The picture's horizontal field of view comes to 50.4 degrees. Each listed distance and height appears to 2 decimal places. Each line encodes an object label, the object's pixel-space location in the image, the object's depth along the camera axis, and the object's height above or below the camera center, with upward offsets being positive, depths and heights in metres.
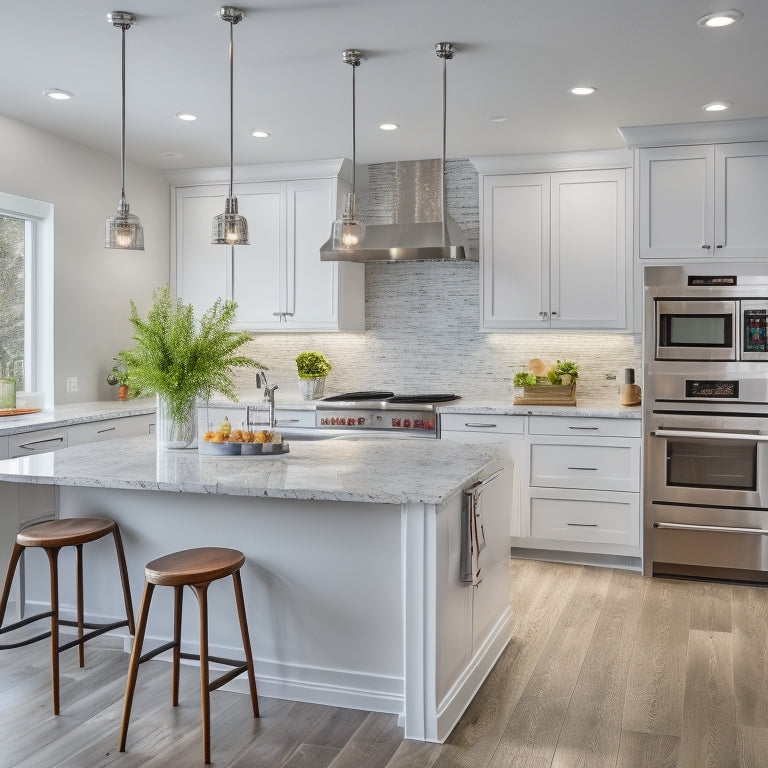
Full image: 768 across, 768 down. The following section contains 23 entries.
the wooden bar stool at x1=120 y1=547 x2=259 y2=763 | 2.54 -0.78
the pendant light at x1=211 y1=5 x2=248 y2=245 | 3.28 +0.58
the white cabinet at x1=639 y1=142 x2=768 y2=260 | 4.66 +0.98
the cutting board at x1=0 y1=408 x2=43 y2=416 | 4.49 -0.24
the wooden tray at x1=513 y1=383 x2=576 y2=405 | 5.10 -0.16
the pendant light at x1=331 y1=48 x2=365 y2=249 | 3.44 +0.61
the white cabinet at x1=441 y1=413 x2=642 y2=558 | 4.82 -0.65
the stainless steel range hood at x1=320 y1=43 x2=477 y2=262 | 5.02 +0.92
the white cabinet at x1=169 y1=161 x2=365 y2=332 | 5.68 +0.83
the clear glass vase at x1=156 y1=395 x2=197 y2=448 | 3.56 -0.25
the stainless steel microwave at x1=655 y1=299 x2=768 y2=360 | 4.48 +0.23
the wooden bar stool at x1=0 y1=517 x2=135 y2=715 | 2.91 -0.73
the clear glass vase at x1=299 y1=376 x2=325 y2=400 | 5.73 -0.13
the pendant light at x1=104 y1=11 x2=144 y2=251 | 3.19 +0.56
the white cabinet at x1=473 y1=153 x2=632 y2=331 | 5.18 +0.78
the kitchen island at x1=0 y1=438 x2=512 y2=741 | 2.64 -0.68
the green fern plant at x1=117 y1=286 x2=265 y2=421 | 3.48 +0.04
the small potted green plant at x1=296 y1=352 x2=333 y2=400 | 5.73 -0.03
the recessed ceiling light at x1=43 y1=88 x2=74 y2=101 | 4.08 +1.39
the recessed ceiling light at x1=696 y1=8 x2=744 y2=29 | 3.10 +1.36
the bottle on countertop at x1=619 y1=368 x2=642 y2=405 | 5.07 -0.15
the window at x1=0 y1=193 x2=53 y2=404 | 4.80 +0.44
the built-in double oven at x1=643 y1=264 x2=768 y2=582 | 4.50 -0.29
